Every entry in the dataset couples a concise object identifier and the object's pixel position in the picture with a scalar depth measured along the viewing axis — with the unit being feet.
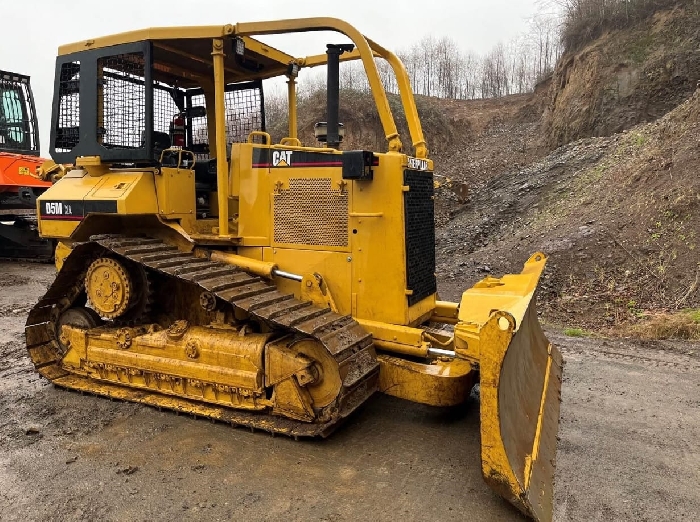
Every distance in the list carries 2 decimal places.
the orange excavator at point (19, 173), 39.70
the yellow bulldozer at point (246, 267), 13.30
